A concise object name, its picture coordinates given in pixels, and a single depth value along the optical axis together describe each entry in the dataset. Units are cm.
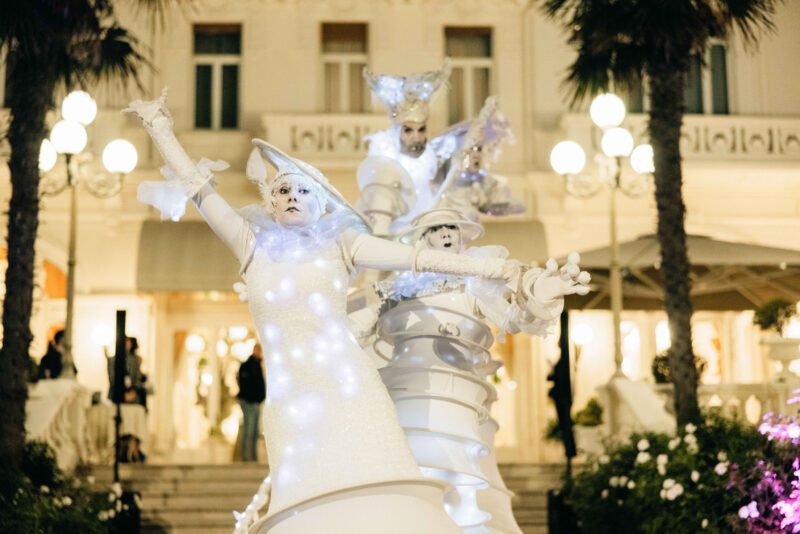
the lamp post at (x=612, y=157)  1579
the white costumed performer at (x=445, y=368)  732
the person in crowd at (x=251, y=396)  1670
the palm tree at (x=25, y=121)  1250
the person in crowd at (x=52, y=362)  1670
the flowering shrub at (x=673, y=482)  1078
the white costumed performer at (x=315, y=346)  597
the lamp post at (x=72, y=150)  1548
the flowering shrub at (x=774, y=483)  953
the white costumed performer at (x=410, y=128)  881
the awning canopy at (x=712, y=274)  1708
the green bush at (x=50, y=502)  1103
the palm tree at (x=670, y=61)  1363
